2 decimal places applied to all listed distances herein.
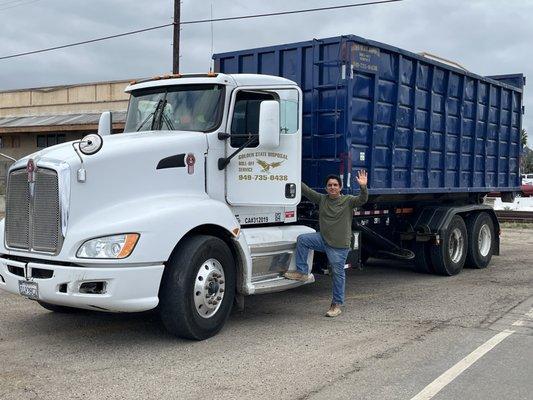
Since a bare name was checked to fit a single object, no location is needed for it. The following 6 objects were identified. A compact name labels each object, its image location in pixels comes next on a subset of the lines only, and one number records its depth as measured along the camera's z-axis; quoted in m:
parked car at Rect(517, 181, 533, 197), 38.92
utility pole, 20.75
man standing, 7.32
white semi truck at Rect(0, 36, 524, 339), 5.64
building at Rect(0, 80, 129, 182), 26.92
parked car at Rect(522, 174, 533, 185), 43.10
